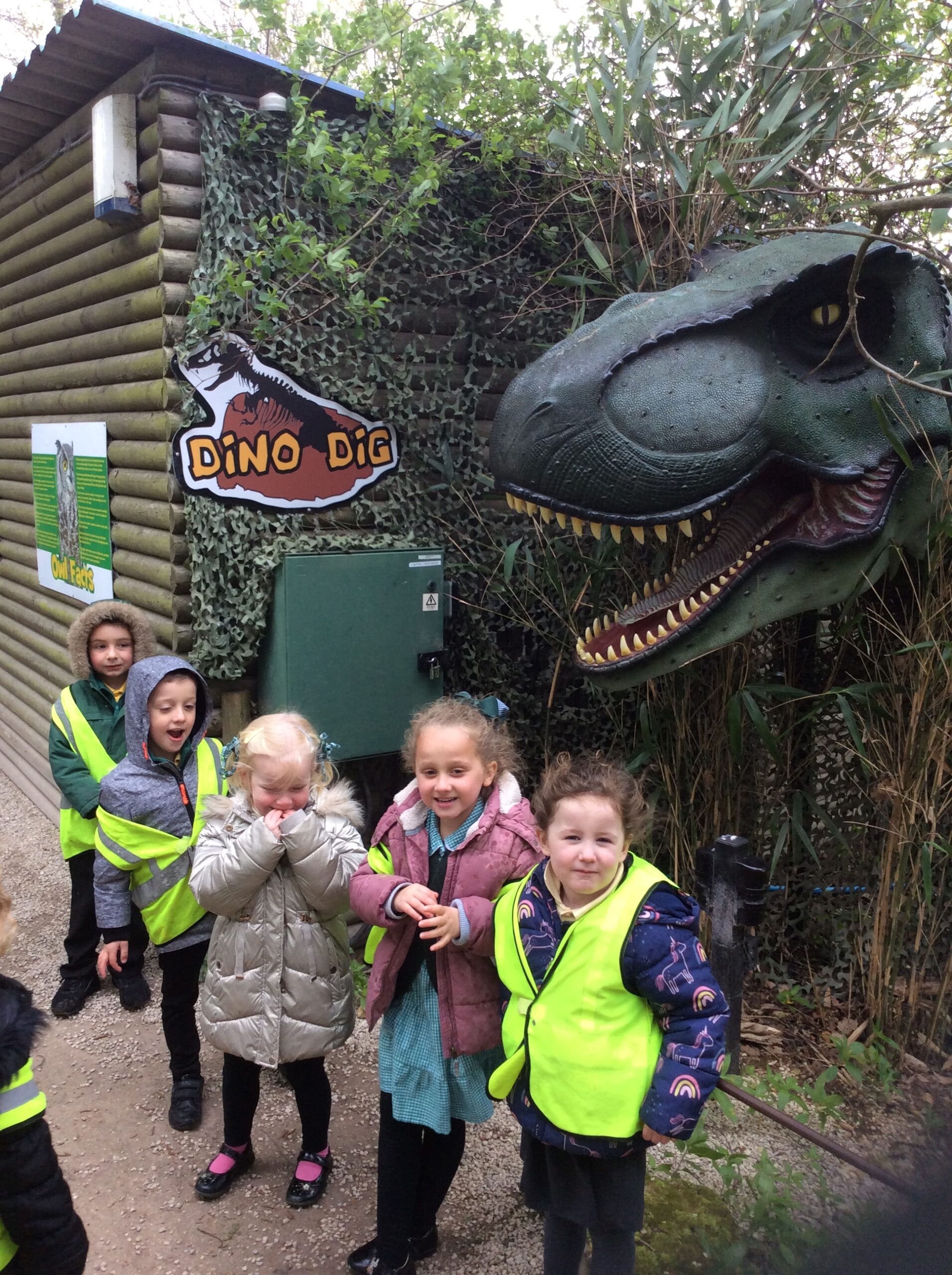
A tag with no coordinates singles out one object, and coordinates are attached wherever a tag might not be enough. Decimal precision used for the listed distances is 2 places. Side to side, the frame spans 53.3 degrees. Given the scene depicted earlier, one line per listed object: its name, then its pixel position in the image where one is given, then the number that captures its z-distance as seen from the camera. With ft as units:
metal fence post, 9.11
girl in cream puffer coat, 7.42
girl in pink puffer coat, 6.79
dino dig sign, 11.75
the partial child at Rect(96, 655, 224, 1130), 9.49
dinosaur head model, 8.28
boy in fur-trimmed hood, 11.27
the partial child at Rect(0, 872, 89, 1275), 5.07
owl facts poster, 14.55
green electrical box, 12.11
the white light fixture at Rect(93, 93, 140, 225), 11.73
